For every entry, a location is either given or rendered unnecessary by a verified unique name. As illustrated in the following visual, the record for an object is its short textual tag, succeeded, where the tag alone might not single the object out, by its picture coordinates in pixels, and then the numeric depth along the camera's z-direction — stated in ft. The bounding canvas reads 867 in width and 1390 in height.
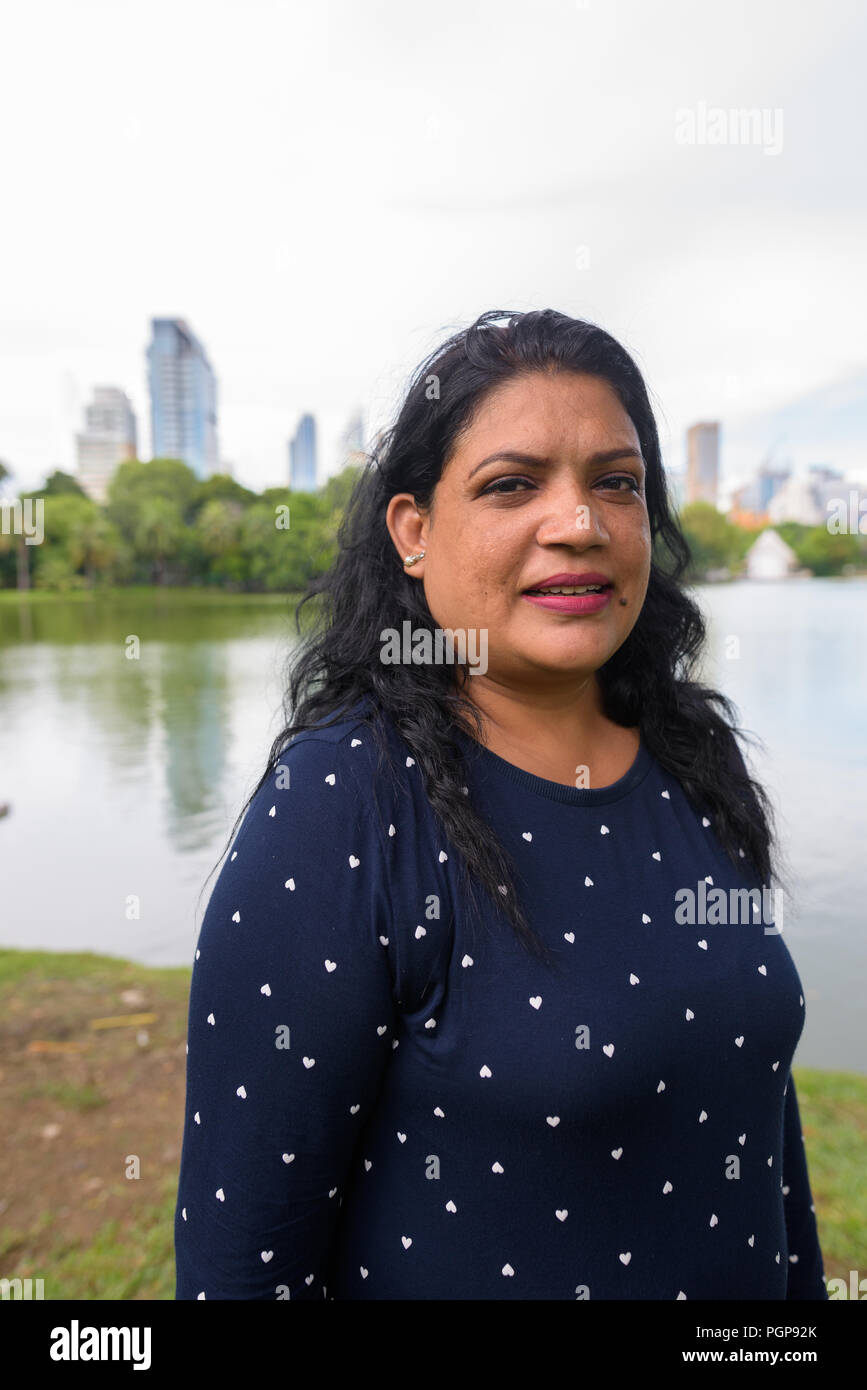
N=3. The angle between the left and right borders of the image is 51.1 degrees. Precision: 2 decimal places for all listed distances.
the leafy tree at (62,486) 107.96
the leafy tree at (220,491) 99.09
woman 3.51
